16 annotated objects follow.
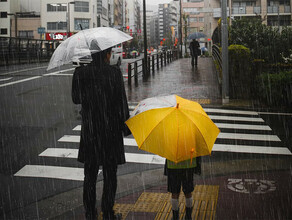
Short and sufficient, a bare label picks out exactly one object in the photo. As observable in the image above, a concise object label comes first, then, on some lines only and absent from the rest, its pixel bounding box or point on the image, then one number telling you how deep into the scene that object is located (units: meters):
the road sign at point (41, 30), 62.62
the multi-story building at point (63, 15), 69.94
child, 3.78
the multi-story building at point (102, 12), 75.38
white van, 28.36
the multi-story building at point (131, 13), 140.55
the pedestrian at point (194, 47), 25.45
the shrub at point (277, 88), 12.26
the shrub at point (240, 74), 13.74
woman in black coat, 3.84
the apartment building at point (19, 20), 69.75
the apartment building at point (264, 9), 53.10
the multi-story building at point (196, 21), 111.69
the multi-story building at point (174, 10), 179.70
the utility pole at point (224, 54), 12.94
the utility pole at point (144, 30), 21.61
